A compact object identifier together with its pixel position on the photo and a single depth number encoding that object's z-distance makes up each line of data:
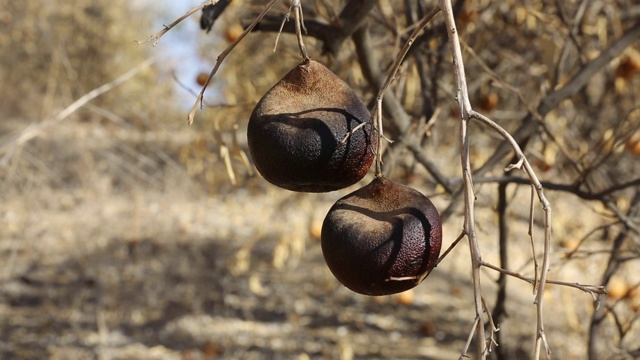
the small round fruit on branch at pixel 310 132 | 0.69
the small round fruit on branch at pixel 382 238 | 0.69
